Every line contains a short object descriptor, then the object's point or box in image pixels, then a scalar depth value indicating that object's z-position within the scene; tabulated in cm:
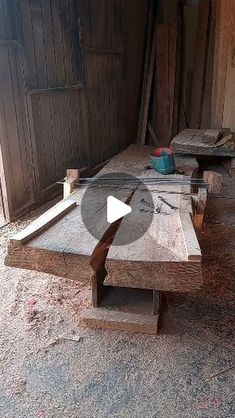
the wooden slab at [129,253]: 136
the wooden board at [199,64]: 468
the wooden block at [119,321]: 166
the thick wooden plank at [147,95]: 511
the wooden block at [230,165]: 350
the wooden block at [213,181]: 238
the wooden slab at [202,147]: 330
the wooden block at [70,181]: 237
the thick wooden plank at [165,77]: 491
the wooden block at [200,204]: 210
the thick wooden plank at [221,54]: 393
